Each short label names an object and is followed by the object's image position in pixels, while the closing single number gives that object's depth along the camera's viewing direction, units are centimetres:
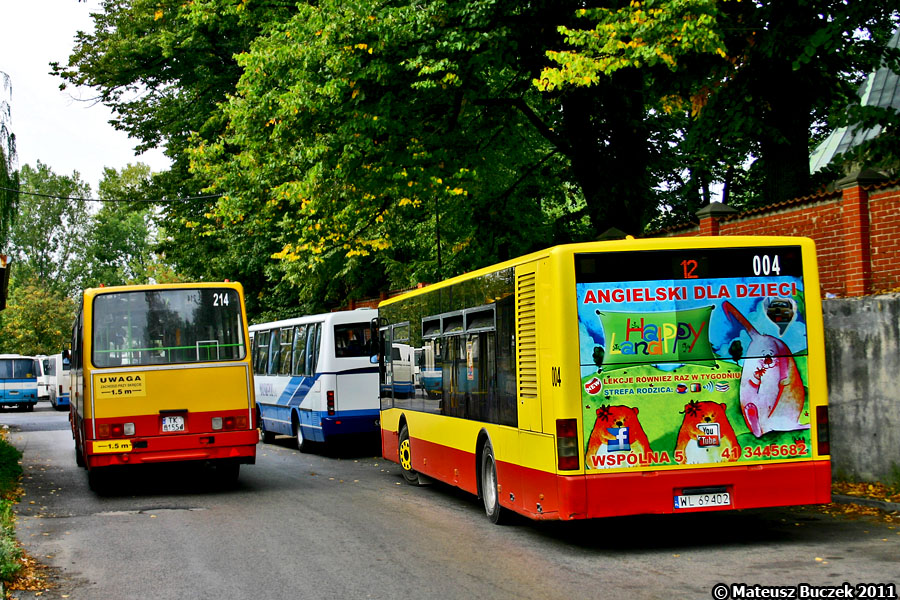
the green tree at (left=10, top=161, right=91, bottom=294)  9075
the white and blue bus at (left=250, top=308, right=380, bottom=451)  2041
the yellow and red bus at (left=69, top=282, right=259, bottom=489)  1429
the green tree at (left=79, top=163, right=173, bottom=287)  9725
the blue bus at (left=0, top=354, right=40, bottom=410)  4944
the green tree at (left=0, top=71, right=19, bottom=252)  1850
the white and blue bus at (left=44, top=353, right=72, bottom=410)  4822
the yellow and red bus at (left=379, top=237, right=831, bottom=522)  928
